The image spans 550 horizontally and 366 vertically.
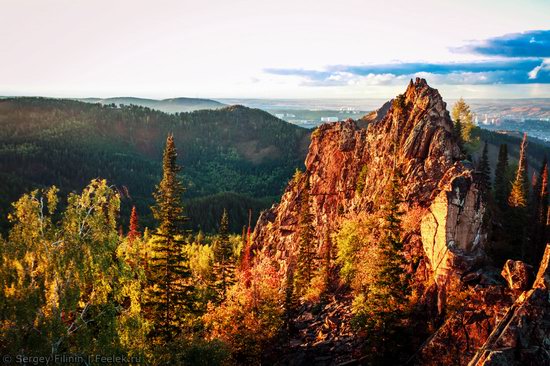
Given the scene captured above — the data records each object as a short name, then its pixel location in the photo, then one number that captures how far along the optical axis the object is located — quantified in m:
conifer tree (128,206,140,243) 73.50
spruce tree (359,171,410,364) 40.70
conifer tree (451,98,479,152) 111.94
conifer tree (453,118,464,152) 97.38
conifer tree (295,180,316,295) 73.56
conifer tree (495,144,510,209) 88.93
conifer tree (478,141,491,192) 90.32
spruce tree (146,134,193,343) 44.03
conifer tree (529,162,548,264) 67.69
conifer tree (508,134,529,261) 64.06
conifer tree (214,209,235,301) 83.69
